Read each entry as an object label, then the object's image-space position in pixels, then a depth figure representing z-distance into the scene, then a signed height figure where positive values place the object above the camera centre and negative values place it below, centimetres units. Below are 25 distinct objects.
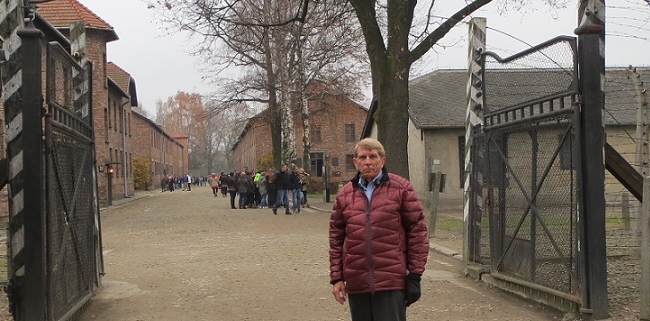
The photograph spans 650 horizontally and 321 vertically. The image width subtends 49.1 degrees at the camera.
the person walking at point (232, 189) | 3269 -81
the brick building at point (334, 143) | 6725 +254
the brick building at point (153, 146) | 7819 +330
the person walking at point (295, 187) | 2720 -65
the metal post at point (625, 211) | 1293 -98
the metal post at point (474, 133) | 1055 +49
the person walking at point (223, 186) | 4878 -101
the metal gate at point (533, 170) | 741 -7
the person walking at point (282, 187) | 2670 -66
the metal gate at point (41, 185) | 611 -8
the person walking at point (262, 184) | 3128 -59
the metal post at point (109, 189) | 3961 -81
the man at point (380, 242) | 475 -50
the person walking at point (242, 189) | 3216 -80
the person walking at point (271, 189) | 2892 -75
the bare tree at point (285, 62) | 3225 +557
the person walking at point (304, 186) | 2975 -71
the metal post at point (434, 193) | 1580 -61
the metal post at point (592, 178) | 696 -15
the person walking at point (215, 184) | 5234 -90
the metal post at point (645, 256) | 674 -91
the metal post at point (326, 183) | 3394 -70
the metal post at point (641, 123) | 866 +50
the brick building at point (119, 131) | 4378 +299
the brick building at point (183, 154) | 12585 +359
